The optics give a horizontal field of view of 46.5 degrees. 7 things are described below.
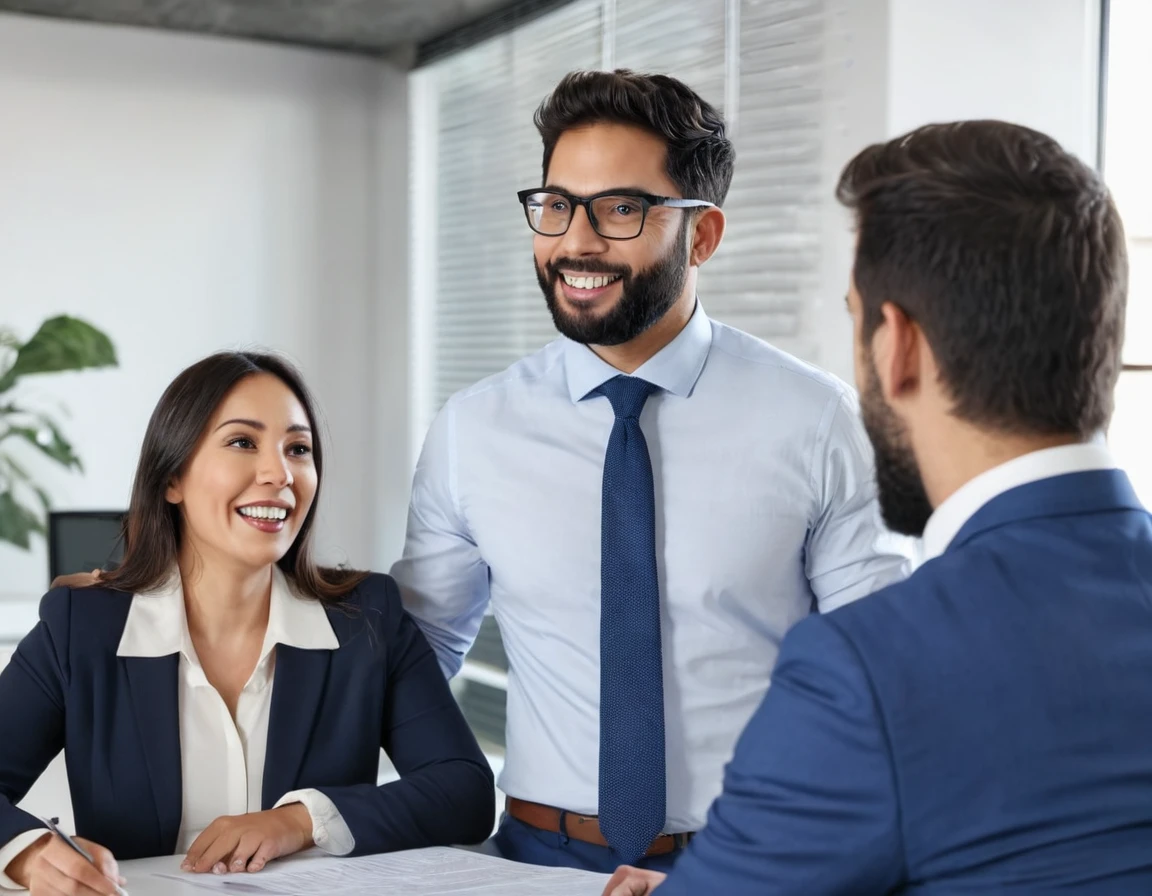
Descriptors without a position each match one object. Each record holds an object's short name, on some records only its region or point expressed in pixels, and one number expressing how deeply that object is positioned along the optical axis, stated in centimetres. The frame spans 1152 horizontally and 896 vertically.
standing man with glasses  190
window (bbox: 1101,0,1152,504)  308
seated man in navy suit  96
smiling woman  186
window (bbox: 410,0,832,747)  357
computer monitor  381
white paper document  149
